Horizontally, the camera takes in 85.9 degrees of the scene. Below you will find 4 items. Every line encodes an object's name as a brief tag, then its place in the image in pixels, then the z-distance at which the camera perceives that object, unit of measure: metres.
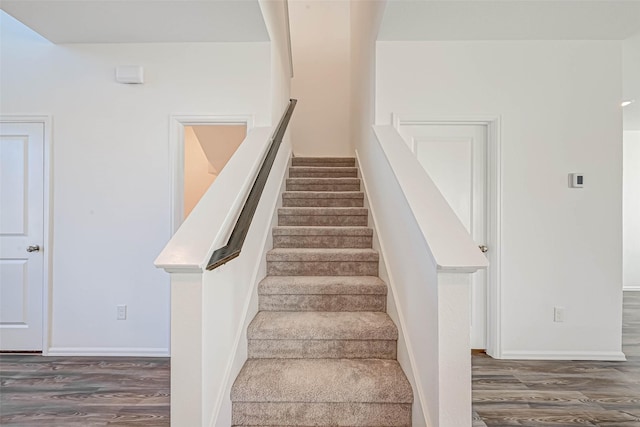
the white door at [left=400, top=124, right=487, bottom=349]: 2.88
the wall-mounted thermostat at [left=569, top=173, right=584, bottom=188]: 2.74
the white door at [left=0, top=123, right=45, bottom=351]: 2.88
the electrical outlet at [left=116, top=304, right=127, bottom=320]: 2.84
